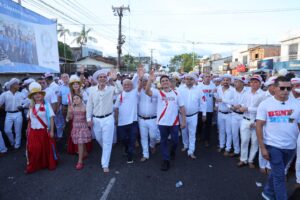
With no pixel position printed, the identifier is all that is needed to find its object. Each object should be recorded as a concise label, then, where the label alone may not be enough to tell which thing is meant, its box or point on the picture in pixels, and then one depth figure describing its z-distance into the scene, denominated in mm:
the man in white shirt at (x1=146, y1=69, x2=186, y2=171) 5039
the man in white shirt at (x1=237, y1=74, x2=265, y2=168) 4867
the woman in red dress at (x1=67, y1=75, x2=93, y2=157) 5328
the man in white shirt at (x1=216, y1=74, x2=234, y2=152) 5738
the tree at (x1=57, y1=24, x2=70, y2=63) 45544
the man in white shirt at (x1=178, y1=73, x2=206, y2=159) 5750
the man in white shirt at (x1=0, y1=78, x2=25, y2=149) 6129
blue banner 7062
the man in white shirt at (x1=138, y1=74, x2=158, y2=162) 5383
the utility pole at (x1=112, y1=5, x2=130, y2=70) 25062
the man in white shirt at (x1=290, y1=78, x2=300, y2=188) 4465
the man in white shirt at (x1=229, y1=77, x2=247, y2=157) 5379
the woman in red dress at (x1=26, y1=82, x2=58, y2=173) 4922
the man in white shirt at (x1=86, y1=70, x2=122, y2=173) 4930
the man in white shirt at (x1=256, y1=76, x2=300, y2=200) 3262
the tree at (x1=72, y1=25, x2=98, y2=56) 46719
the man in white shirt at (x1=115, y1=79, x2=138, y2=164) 5293
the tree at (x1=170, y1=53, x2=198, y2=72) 87938
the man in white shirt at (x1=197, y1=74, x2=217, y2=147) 6539
